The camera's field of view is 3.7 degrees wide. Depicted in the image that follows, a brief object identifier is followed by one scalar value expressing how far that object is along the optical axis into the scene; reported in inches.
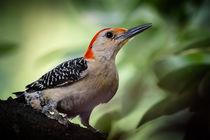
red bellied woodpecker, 133.7
